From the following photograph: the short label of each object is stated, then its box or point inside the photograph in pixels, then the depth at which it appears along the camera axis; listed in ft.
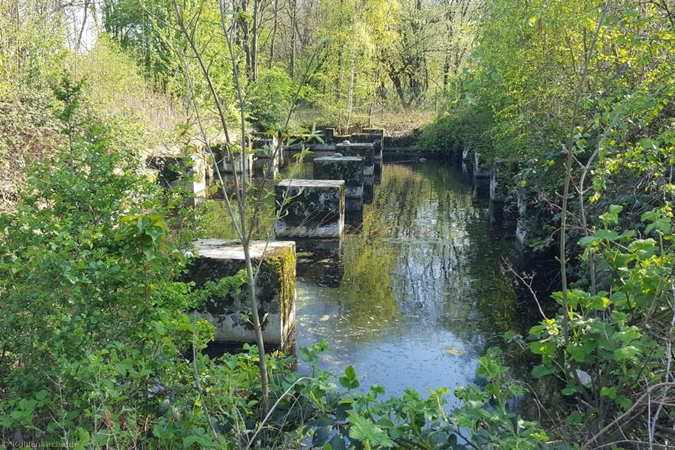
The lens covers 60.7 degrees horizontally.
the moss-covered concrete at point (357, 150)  52.85
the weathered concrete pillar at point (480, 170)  53.42
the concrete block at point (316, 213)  31.83
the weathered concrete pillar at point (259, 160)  59.63
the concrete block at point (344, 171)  42.34
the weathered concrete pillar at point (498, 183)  39.60
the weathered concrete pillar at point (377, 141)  73.26
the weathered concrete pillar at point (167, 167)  36.64
